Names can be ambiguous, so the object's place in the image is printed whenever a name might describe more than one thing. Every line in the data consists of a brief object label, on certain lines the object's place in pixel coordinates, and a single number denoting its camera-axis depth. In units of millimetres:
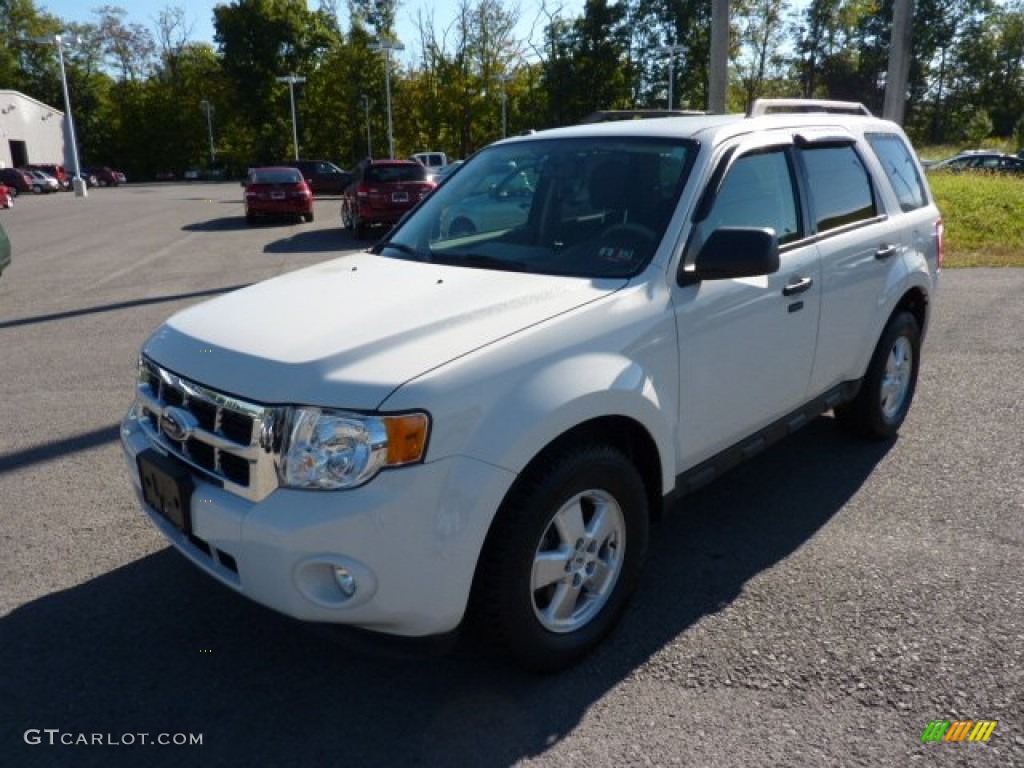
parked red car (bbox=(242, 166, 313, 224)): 21906
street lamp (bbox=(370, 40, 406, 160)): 47406
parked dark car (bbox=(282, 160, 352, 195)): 39125
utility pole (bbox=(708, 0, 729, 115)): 13617
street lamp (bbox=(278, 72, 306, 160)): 61950
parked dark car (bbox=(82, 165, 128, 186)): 66125
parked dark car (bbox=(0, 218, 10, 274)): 11398
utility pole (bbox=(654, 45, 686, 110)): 48194
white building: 63625
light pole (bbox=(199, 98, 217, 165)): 75250
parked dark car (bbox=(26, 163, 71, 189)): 55156
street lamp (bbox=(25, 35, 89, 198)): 40000
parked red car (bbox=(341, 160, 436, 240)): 17906
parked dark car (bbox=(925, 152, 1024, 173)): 30094
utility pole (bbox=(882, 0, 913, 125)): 16281
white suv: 2445
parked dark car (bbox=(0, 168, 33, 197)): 47406
